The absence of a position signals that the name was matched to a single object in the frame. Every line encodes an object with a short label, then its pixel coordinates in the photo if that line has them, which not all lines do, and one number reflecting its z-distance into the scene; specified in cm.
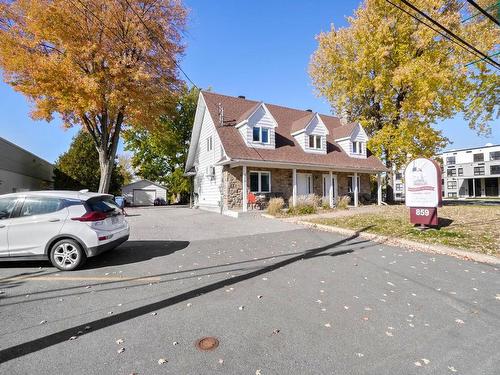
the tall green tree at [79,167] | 3416
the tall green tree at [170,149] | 3606
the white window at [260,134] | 1916
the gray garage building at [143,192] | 4203
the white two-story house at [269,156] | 1831
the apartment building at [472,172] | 5202
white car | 610
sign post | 1018
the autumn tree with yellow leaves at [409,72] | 1917
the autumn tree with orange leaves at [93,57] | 1489
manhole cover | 309
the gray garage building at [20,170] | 2112
